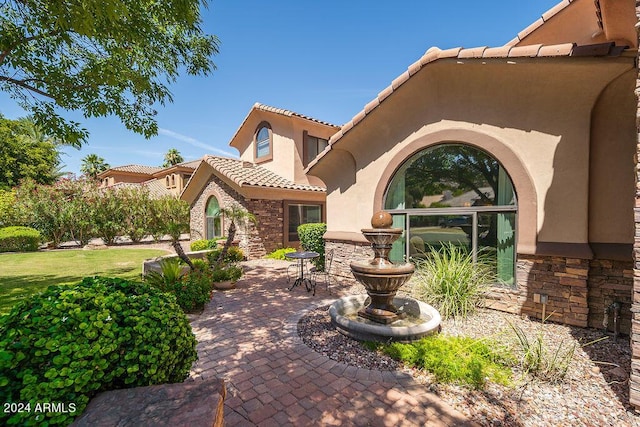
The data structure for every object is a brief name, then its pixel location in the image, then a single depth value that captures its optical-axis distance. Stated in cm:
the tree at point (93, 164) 4128
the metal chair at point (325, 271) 964
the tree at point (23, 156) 2500
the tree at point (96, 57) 521
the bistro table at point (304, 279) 864
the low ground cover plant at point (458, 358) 388
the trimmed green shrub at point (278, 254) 1409
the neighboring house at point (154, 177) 2670
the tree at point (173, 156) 3872
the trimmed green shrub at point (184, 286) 671
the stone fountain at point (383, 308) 500
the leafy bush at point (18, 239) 1577
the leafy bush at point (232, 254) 1201
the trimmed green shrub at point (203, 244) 1476
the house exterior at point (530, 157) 543
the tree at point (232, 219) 852
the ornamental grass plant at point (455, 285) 629
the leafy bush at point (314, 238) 1157
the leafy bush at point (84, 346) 201
